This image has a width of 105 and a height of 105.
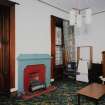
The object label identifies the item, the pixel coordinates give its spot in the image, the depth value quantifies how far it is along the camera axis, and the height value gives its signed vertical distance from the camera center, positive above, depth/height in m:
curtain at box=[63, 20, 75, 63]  5.21 +0.50
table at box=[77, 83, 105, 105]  2.43 -0.78
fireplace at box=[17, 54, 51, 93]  3.50 -0.26
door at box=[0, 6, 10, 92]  3.34 +0.12
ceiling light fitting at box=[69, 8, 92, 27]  2.95 +0.82
